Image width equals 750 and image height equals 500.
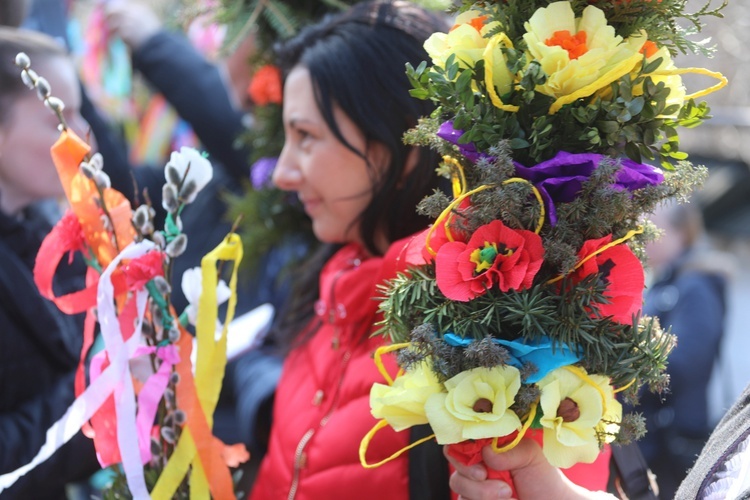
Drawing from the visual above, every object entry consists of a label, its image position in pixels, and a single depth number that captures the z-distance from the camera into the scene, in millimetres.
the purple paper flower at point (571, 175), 2205
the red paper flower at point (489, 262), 2199
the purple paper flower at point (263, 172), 3061
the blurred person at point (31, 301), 2672
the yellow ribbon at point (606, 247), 2193
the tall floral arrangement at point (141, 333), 2389
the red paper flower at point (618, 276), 2210
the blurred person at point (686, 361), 4596
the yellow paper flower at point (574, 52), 2198
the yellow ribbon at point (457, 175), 2251
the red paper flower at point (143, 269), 2380
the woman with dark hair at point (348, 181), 2543
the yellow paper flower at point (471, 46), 2229
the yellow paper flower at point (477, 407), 2191
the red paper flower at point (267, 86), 2960
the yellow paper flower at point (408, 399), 2226
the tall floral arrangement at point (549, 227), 2200
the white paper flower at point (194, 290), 2439
